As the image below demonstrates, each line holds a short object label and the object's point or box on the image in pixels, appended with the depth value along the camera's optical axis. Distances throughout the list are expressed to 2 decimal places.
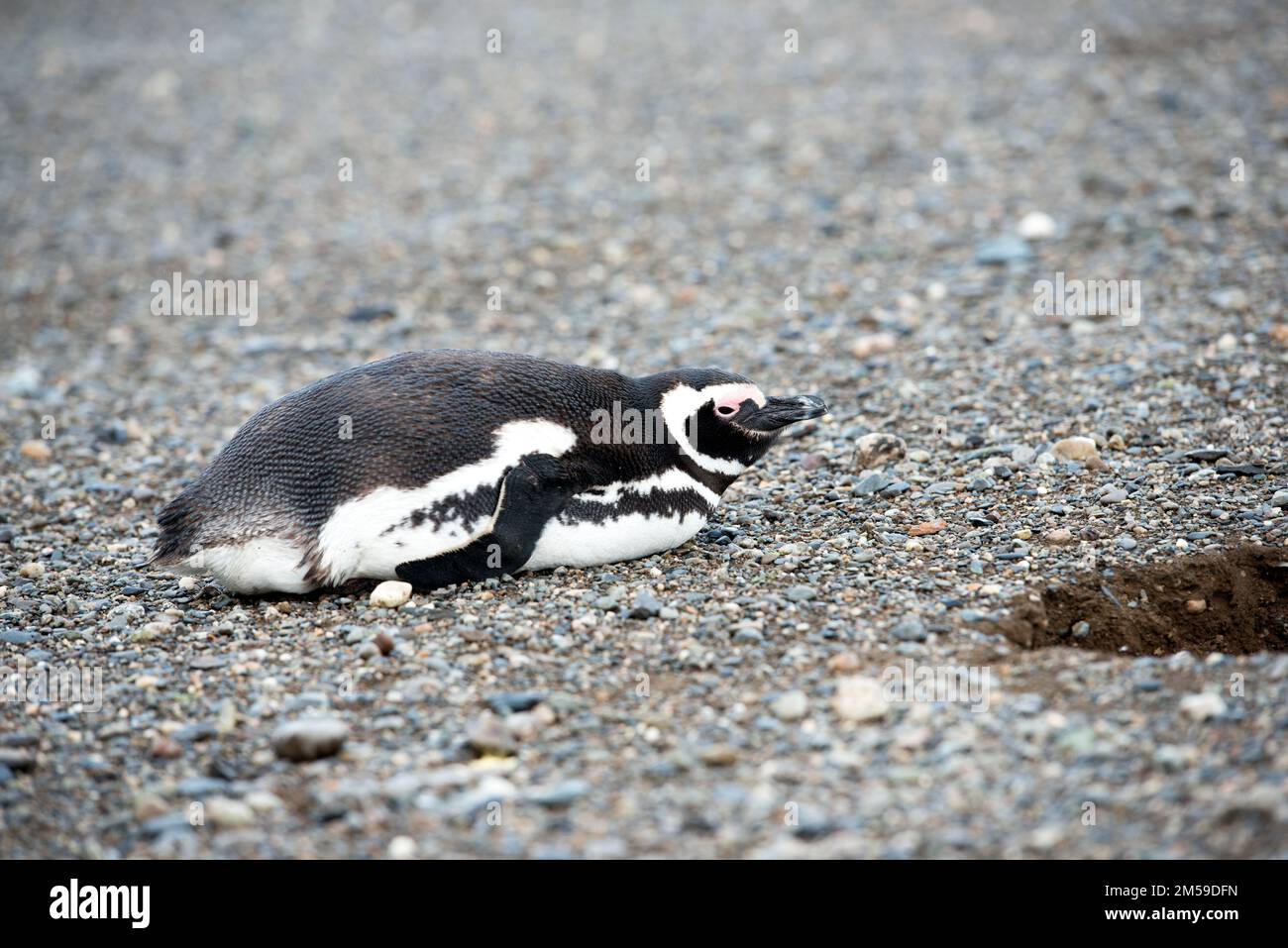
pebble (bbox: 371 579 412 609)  4.56
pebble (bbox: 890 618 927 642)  4.14
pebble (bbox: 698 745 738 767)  3.54
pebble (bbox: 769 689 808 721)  3.74
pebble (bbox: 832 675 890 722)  3.68
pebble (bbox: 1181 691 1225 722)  3.49
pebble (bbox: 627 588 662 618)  4.43
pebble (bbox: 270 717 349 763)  3.66
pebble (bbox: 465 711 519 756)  3.64
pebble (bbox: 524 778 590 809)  3.40
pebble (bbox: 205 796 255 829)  3.37
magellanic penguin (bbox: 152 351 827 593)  4.46
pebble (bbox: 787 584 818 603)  4.46
